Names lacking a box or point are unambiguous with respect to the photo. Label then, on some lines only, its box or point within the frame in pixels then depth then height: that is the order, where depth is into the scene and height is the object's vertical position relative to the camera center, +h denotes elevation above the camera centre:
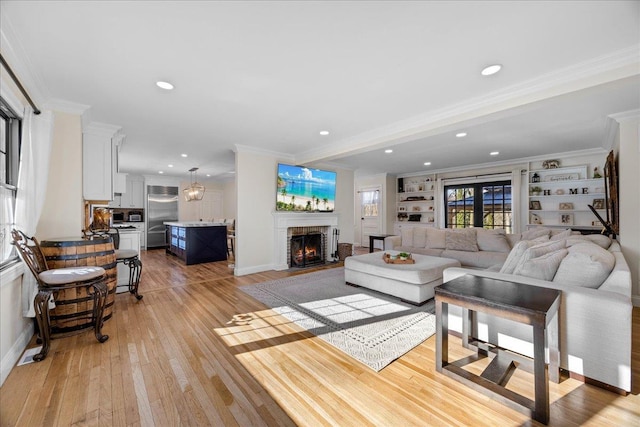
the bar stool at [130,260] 3.50 -0.57
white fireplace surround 5.42 -0.20
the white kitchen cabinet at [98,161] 3.53 +0.77
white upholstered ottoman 3.32 -0.81
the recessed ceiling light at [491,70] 2.26 +1.28
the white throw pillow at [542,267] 2.17 -0.43
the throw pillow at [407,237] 5.61 -0.45
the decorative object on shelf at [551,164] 5.62 +1.10
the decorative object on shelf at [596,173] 5.17 +0.83
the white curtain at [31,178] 2.34 +0.37
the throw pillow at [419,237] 5.44 -0.44
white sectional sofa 1.68 -0.64
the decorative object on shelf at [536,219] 5.92 -0.09
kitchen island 5.93 -0.59
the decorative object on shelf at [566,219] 5.56 -0.08
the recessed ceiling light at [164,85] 2.54 +1.29
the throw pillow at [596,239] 2.97 -0.28
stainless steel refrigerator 8.41 +0.19
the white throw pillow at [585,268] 1.93 -0.40
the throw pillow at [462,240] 4.89 -0.46
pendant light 6.70 +0.63
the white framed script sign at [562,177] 5.45 +0.81
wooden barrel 2.46 -0.69
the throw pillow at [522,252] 2.44 -0.36
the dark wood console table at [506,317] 1.49 -0.74
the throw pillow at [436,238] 5.20 -0.46
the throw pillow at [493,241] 4.72 -0.46
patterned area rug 2.30 -1.12
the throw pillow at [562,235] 3.62 -0.28
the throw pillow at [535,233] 4.25 -0.30
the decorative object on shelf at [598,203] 5.16 +0.22
